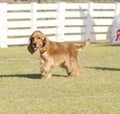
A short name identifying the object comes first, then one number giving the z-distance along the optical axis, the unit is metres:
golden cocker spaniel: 11.41
